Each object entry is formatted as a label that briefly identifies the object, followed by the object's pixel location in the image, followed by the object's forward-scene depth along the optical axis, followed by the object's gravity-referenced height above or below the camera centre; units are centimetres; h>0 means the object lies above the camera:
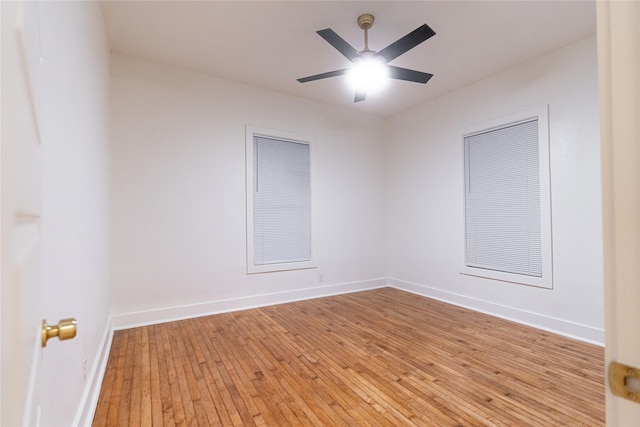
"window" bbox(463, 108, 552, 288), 317 +16
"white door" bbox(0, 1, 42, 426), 35 +1
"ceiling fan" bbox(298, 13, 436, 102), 222 +133
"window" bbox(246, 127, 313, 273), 389 +21
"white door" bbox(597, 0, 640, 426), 42 +4
